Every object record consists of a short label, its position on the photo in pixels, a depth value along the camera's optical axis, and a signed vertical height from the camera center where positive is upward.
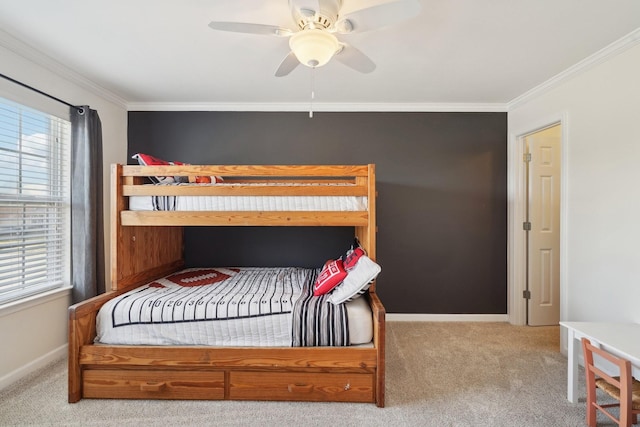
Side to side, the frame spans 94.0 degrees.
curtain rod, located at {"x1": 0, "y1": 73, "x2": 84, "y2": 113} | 1.94 +0.86
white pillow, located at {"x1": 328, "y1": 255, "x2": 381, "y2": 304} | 1.85 -0.43
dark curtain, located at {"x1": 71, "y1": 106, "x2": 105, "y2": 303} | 2.38 +0.03
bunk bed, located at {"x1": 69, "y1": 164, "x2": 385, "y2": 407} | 1.77 -0.95
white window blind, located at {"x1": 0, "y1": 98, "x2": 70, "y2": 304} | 2.00 +0.08
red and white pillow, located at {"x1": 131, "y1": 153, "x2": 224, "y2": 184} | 2.23 +0.28
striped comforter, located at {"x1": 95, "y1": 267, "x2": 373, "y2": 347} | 1.81 -0.68
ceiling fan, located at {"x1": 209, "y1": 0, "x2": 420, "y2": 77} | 1.32 +0.90
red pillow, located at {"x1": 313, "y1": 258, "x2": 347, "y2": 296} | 2.03 -0.46
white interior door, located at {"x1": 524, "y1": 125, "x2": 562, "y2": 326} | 2.96 -0.14
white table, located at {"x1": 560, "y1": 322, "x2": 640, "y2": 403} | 1.55 -0.69
